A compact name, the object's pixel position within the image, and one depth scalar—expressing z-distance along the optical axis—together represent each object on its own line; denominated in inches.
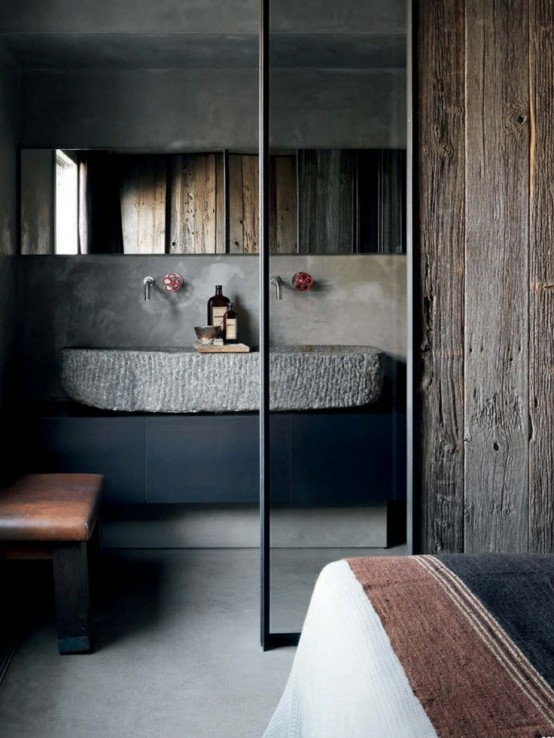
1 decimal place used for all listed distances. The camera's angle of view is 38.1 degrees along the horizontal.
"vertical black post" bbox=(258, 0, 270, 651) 106.7
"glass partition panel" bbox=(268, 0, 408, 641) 106.4
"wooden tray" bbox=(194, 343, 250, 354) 143.7
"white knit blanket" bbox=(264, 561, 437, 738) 39.6
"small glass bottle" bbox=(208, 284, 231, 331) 159.9
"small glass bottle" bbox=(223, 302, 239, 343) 152.7
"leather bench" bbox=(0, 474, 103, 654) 103.5
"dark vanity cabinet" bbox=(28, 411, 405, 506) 139.5
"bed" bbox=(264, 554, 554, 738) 38.6
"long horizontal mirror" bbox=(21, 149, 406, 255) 159.0
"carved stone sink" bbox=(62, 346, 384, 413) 140.6
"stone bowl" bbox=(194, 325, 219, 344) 151.1
